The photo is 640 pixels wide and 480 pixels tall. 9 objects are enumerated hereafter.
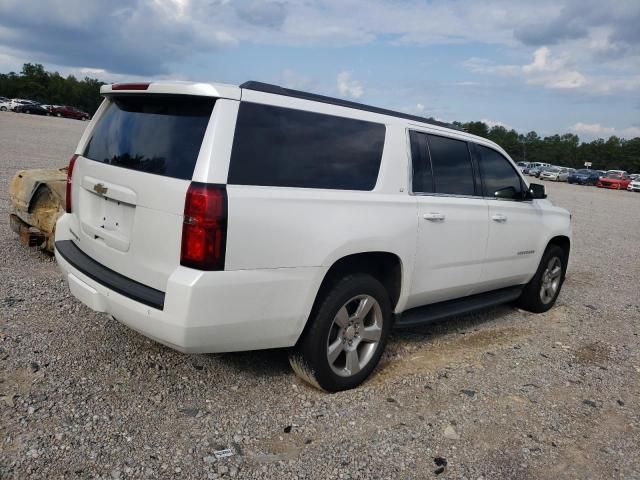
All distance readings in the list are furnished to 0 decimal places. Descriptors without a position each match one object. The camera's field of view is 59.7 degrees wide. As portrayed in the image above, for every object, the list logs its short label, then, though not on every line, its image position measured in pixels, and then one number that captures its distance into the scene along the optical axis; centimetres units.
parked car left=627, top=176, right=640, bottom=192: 4372
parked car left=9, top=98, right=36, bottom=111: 5412
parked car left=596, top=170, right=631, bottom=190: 4566
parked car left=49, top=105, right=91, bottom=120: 6173
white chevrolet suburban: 296
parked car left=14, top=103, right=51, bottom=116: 5483
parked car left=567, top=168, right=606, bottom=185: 4636
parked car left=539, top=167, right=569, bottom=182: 4852
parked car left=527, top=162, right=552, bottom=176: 5146
